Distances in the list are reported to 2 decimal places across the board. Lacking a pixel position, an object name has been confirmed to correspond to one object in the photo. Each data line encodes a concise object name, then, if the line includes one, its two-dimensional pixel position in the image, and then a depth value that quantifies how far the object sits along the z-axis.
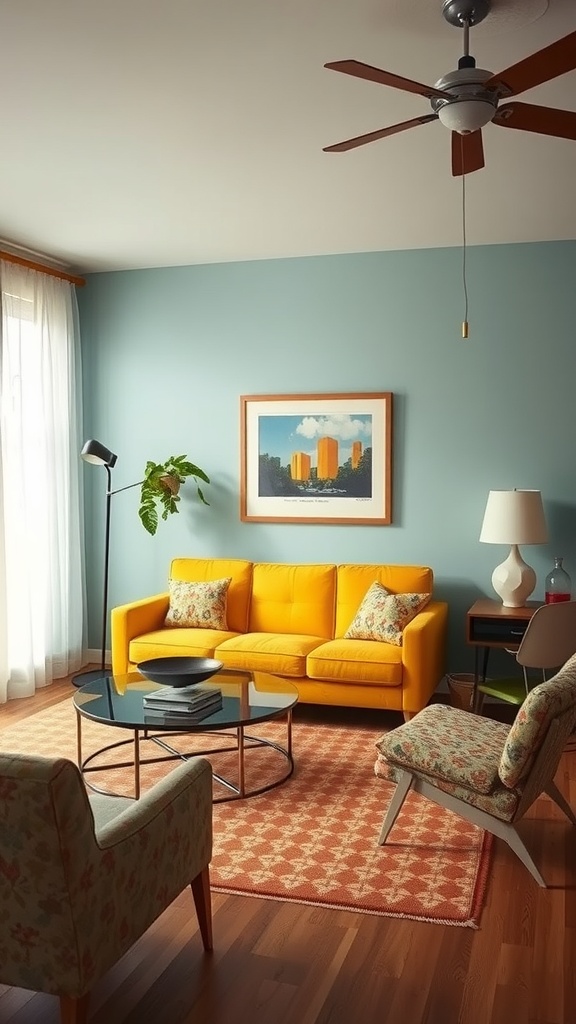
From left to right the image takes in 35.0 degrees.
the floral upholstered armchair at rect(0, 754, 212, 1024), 1.96
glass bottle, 5.26
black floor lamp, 5.55
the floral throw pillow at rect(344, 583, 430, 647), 5.10
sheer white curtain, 5.64
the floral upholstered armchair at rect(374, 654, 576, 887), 2.98
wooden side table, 4.96
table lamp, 5.05
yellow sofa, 4.85
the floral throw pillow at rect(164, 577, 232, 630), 5.57
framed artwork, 5.79
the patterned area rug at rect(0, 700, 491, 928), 3.07
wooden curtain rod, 5.52
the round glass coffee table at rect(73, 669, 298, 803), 3.69
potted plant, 5.89
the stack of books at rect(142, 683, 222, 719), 3.79
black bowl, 4.04
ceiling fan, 2.38
